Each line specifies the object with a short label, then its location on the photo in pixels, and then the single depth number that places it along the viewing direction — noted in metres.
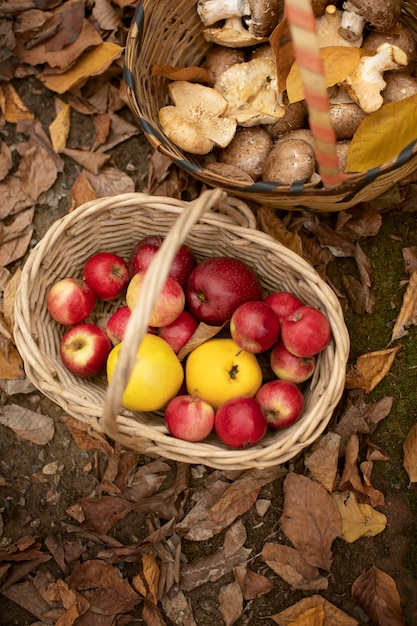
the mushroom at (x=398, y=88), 1.54
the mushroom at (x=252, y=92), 1.61
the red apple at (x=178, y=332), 1.54
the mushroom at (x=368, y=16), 1.49
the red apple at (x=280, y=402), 1.41
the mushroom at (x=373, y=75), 1.50
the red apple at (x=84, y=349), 1.50
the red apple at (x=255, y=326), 1.40
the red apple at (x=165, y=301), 1.47
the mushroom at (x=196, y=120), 1.58
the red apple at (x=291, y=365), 1.46
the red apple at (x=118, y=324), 1.53
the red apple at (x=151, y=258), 1.56
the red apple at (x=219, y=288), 1.50
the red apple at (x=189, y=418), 1.37
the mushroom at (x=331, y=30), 1.56
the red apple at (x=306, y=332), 1.39
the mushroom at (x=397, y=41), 1.57
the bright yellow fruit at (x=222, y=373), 1.42
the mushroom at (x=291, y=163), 1.51
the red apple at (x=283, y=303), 1.51
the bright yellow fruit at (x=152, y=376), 1.38
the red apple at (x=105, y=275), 1.59
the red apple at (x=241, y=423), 1.34
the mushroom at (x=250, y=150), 1.61
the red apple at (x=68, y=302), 1.52
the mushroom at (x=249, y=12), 1.55
